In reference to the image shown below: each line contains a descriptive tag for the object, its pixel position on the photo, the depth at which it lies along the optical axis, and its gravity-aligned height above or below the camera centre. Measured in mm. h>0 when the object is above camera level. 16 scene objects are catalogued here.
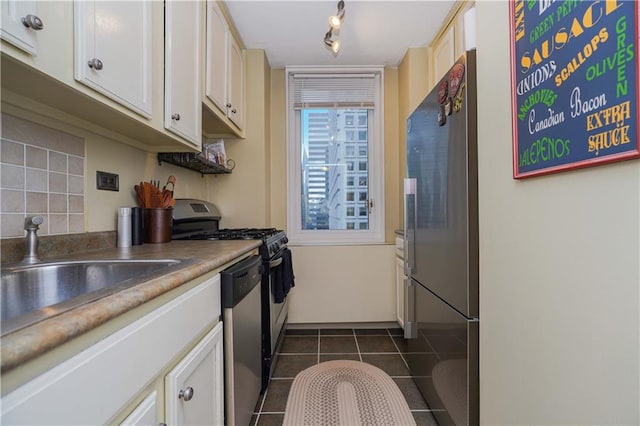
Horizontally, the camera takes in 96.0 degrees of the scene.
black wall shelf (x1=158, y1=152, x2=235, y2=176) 1855 +375
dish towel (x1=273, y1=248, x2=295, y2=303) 1913 -445
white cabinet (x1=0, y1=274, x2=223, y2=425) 411 -301
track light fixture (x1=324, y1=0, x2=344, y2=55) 1804 +1240
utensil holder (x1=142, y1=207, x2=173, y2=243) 1551 -46
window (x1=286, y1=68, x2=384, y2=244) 2852 +583
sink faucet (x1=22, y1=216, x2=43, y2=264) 954 -74
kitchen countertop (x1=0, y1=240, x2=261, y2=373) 384 -168
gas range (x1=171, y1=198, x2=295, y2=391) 1714 -271
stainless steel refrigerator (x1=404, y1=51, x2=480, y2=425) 1153 -143
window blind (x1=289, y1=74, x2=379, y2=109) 2848 +1224
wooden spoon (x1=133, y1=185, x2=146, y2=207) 1580 +125
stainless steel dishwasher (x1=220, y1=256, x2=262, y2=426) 1131 -542
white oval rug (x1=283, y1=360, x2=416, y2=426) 1494 -1061
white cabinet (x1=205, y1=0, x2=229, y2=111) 1768 +1045
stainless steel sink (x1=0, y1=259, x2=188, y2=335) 792 -200
